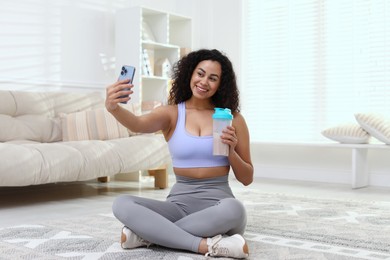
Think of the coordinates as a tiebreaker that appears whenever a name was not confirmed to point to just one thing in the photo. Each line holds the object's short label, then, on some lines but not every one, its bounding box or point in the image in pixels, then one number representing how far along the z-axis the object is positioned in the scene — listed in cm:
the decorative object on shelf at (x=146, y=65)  479
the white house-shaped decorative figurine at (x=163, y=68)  505
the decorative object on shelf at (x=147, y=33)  490
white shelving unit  471
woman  184
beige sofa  301
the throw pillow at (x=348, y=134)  412
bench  416
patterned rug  190
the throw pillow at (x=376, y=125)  393
